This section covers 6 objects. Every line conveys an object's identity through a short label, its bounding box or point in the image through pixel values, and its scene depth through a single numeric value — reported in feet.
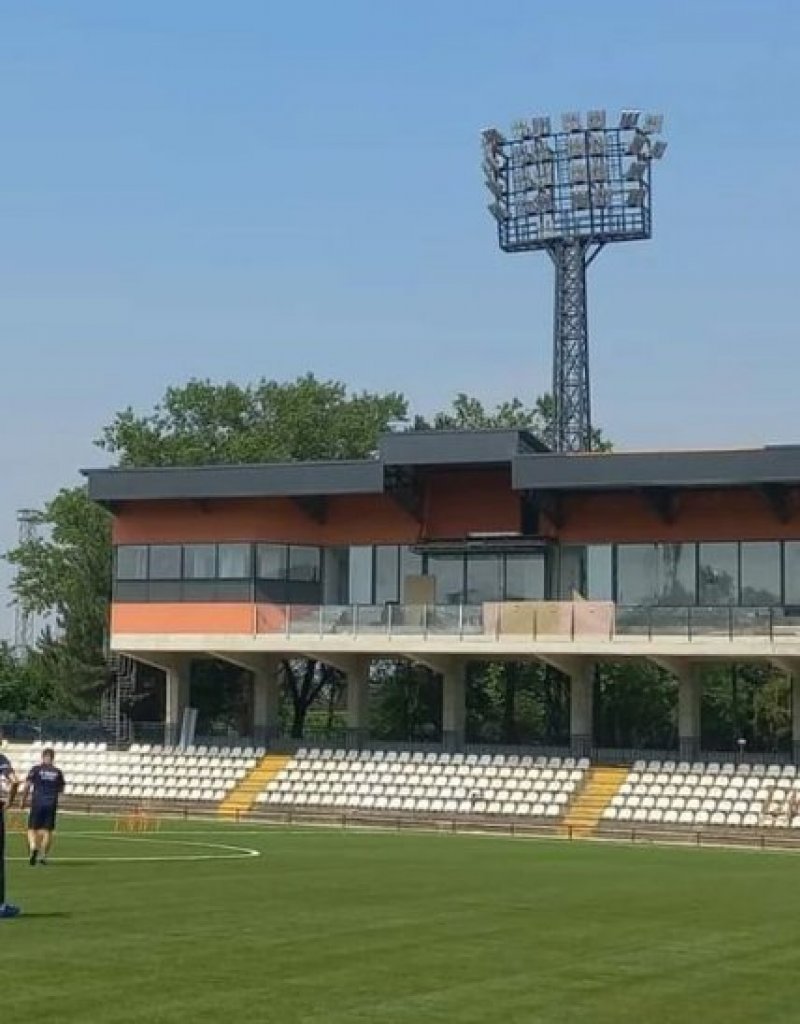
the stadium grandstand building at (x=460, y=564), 164.76
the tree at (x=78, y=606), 243.81
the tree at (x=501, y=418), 273.13
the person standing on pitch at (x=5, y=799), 58.13
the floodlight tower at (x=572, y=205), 242.99
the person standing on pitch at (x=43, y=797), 85.76
